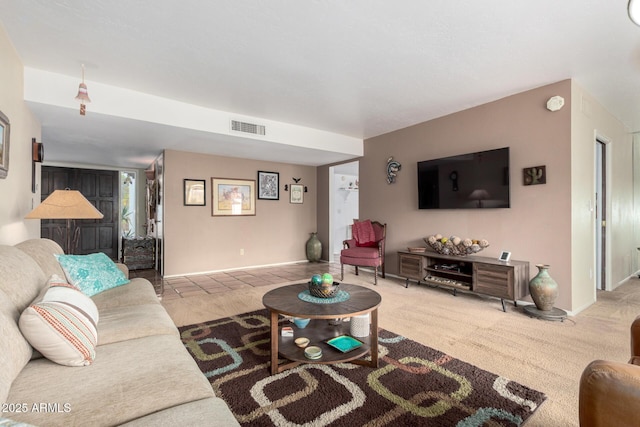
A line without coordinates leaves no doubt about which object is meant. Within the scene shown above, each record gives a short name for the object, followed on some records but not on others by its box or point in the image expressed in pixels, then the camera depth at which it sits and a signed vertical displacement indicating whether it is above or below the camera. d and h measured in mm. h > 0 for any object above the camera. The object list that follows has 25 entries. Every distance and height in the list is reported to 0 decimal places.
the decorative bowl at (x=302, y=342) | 2014 -871
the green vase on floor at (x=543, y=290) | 2969 -756
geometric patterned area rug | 1494 -1015
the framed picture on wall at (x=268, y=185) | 6039 +606
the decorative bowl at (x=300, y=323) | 2279 -828
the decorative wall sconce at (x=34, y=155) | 3129 +639
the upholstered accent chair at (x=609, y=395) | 861 -542
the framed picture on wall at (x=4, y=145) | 2166 +524
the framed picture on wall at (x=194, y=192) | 5164 +403
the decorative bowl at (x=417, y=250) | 4182 -503
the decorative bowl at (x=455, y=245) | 3629 -386
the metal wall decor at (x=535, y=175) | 3258 +434
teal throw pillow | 2156 -449
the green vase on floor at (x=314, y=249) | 6504 -753
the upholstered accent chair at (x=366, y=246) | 4531 -517
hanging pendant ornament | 2555 +1031
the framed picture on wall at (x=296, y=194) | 6508 +459
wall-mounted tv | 3578 +434
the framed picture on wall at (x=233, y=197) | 5482 +345
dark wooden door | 6258 +273
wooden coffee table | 1868 -773
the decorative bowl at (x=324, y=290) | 2147 -552
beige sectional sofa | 917 -613
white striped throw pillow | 1148 -469
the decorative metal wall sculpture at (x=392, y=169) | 4879 +748
